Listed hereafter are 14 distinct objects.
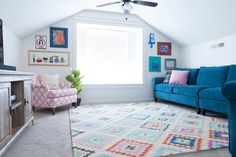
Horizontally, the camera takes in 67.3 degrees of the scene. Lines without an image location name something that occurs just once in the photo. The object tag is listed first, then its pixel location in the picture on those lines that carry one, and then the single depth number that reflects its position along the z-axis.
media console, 1.48
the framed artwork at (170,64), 5.16
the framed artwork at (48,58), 4.11
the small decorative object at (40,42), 4.14
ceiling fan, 2.96
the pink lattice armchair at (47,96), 3.34
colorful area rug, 1.70
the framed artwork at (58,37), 4.26
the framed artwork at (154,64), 5.01
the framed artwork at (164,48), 5.08
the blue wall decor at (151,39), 5.00
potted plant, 4.07
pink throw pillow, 4.24
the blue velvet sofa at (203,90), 2.88
